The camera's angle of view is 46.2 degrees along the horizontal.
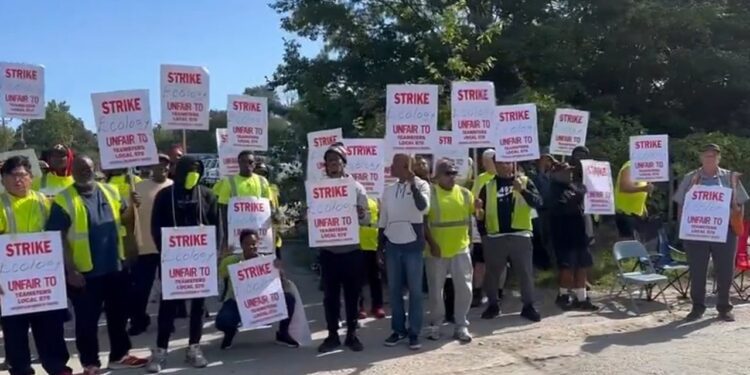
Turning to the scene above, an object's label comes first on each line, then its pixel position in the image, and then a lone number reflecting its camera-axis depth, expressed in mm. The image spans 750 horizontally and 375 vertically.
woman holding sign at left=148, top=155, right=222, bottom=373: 7910
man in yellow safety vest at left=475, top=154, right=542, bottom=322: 9555
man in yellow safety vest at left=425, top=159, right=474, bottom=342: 8648
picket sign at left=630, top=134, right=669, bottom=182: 10594
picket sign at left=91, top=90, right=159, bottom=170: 8227
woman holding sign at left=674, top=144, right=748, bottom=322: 9539
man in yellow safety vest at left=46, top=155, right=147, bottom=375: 7285
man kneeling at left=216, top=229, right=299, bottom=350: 8375
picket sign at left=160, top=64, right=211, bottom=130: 8875
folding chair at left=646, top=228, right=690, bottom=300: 10961
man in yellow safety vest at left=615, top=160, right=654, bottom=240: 11188
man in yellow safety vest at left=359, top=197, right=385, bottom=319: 10031
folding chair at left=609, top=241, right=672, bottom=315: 10164
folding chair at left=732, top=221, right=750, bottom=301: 10781
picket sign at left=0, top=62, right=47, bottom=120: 9633
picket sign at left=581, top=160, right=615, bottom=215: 10227
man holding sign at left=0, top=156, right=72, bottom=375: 7062
